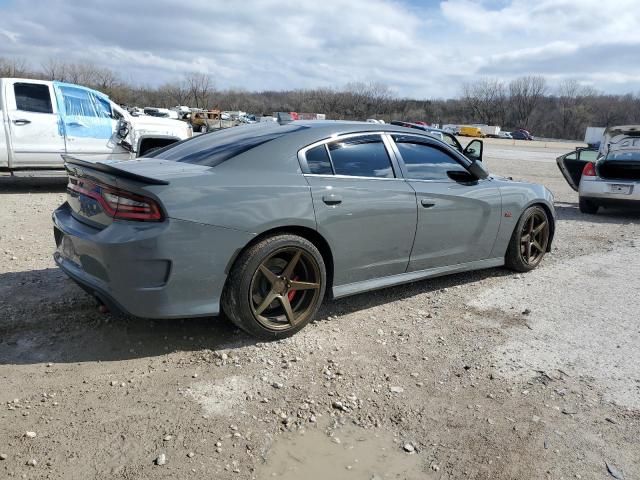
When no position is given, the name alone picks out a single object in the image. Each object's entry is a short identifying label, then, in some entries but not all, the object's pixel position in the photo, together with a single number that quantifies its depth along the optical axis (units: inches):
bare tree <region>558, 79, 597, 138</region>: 4298.7
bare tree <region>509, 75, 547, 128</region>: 4744.1
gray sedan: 125.5
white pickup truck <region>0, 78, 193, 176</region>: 350.0
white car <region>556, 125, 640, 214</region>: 373.7
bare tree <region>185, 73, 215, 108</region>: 4596.5
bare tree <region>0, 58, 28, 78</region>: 2887.6
